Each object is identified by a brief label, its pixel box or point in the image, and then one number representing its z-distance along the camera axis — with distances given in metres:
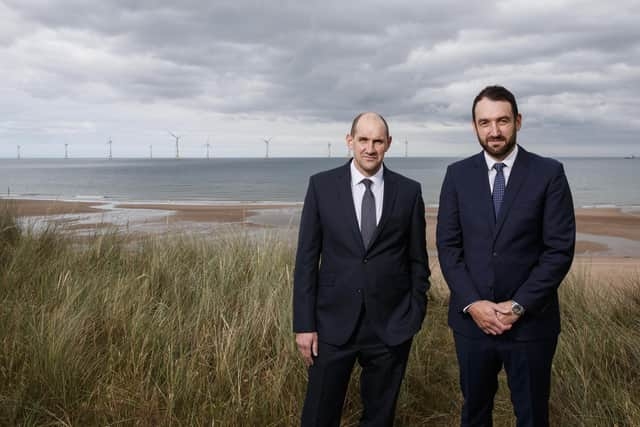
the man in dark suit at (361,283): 2.75
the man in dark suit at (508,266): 2.56
